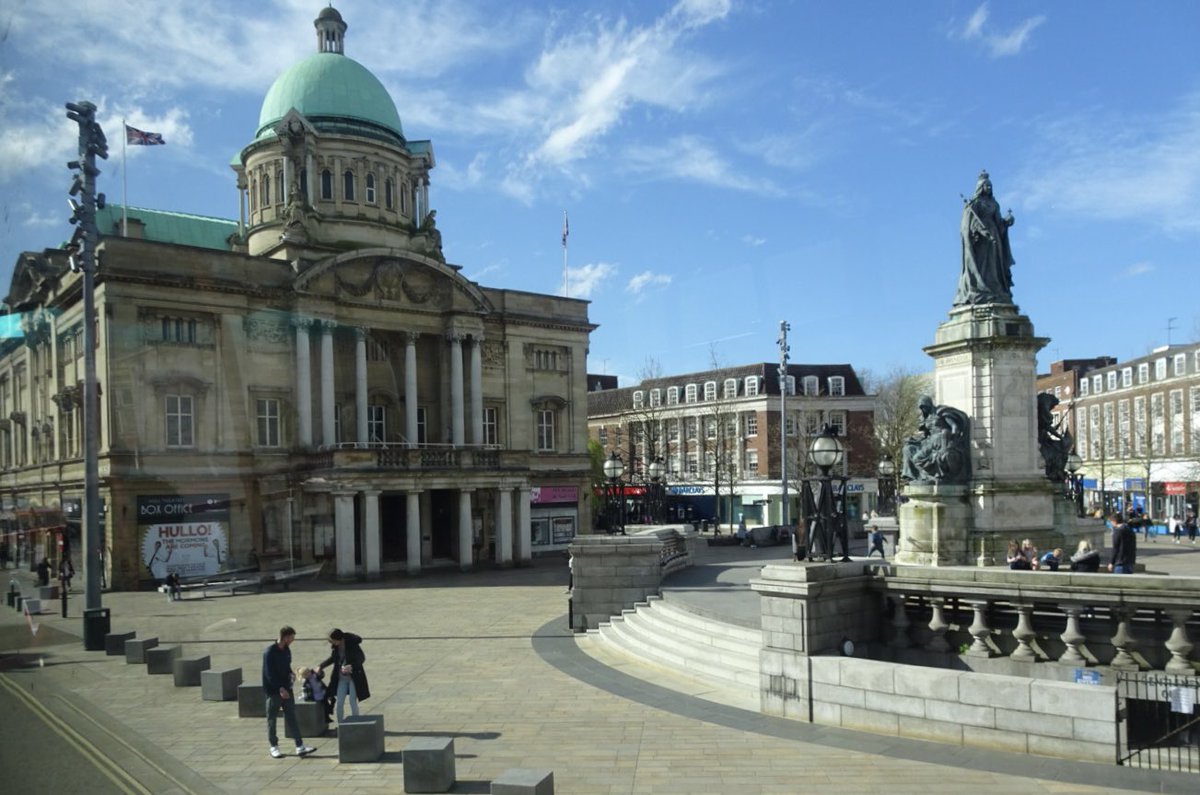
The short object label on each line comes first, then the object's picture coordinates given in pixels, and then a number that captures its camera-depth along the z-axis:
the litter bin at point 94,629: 20.42
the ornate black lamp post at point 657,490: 33.20
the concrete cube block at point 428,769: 10.16
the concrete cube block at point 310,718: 12.92
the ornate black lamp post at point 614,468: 27.55
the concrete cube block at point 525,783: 8.99
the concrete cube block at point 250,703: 14.11
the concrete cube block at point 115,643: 19.66
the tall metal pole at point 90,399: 16.88
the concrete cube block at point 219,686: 15.25
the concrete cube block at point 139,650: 18.73
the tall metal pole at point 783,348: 48.51
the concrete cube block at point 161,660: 17.55
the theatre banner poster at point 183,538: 30.39
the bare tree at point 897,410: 67.38
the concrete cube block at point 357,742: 11.54
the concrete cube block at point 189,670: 16.45
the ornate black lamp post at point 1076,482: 28.45
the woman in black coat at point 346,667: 12.90
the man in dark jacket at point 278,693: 11.87
